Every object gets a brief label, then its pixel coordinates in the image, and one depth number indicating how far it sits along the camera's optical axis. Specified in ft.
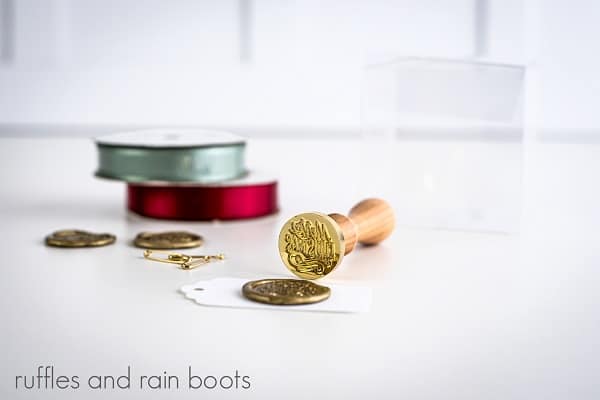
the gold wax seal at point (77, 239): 1.57
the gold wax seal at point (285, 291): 1.28
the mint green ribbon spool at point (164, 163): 1.74
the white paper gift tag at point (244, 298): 1.28
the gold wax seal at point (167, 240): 1.57
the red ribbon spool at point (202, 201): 1.78
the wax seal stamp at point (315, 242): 1.35
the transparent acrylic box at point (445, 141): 1.72
